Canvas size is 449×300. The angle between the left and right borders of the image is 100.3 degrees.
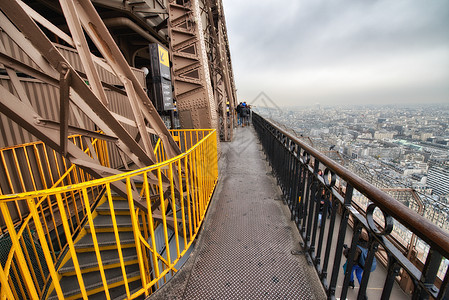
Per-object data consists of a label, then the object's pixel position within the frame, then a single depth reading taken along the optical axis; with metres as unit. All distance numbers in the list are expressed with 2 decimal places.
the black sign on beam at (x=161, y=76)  5.41
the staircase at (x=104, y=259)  3.86
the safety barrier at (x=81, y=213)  1.40
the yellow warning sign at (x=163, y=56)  5.48
